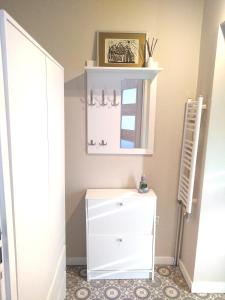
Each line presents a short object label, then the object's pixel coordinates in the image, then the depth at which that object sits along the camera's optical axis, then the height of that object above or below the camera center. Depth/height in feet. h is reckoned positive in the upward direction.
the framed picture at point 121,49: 6.90 +1.95
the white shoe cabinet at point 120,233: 7.09 -3.75
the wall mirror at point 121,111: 7.16 +0.09
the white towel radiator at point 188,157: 6.28 -1.23
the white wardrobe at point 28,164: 2.88 -0.83
